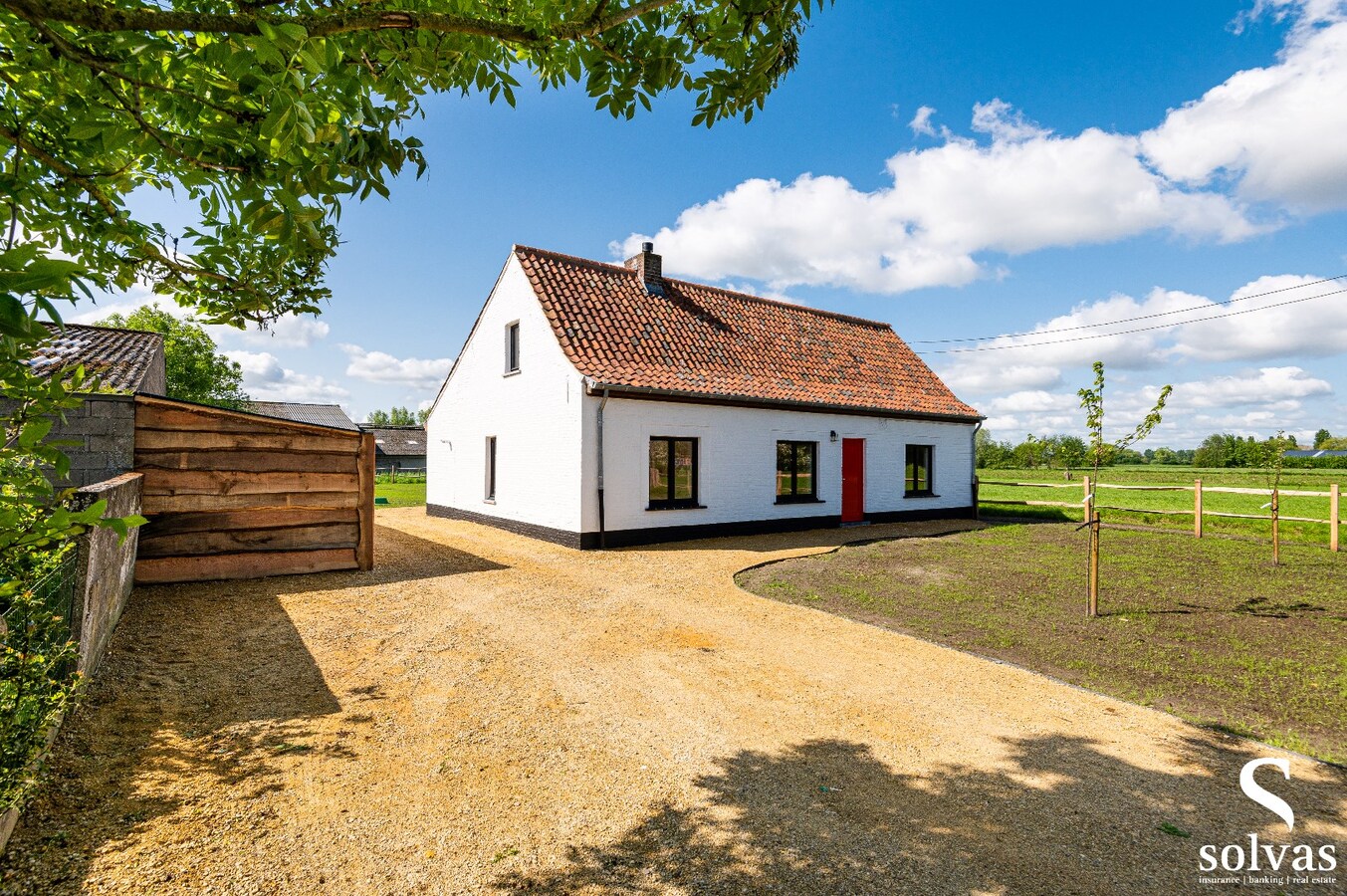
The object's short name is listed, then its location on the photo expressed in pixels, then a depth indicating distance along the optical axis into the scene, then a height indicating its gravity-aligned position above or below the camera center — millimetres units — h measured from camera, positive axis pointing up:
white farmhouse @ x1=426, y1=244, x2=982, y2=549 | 12586 +734
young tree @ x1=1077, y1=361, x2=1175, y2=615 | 7374 +248
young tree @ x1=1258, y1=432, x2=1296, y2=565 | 11492 -24
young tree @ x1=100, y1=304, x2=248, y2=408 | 33312 +5164
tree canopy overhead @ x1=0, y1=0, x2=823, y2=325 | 2031 +1534
